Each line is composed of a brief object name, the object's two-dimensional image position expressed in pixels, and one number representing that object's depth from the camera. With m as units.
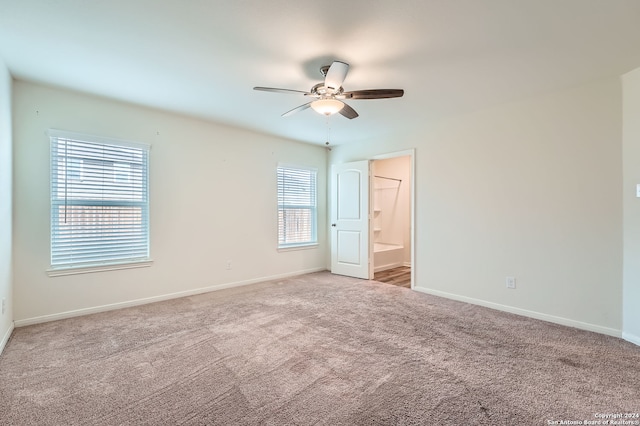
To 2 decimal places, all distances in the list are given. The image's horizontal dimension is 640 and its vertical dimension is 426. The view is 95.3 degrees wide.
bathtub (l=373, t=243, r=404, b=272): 5.80
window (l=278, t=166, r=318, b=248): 5.12
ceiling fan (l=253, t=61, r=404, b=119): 2.25
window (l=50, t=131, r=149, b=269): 3.11
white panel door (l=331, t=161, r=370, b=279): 5.00
